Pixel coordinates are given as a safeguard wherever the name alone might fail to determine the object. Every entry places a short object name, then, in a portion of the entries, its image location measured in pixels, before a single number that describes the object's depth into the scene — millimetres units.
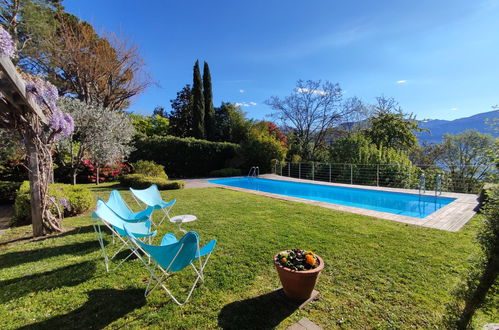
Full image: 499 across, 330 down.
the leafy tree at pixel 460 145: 17219
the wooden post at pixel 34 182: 3840
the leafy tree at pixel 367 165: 11273
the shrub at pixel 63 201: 4812
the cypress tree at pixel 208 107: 21609
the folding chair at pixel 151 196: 4350
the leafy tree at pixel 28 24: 11356
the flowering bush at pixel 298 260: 2201
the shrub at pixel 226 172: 15906
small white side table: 4167
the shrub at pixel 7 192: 6922
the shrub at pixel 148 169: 11273
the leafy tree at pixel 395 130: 15164
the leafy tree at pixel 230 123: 21312
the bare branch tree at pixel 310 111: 18844
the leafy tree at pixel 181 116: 23359
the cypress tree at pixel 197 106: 20562
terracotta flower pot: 2121
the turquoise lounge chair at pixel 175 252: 1977
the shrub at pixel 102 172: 11742
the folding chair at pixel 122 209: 3605
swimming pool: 7297
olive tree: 9164
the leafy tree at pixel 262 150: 16328
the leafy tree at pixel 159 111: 27506
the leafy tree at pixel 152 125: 21219
